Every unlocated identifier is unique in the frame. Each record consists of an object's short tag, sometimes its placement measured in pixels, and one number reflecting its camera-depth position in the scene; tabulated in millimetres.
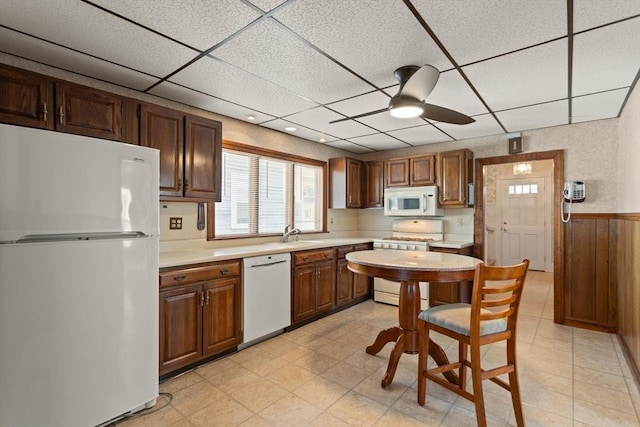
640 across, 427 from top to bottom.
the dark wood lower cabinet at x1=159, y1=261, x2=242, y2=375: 2318
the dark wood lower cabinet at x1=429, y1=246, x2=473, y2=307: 3965
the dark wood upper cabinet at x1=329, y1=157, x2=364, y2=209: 4680
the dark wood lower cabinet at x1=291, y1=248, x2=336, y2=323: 3420
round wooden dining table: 2123
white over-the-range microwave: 4340
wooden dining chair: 1757
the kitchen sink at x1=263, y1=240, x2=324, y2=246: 3727
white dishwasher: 2908
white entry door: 6629
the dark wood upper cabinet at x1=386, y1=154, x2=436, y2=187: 4359
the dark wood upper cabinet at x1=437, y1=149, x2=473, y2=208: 4113
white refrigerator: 1518
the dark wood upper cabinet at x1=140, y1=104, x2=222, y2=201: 2523
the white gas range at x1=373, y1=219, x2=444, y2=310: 4133
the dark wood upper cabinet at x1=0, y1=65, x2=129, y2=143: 1883
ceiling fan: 2062
